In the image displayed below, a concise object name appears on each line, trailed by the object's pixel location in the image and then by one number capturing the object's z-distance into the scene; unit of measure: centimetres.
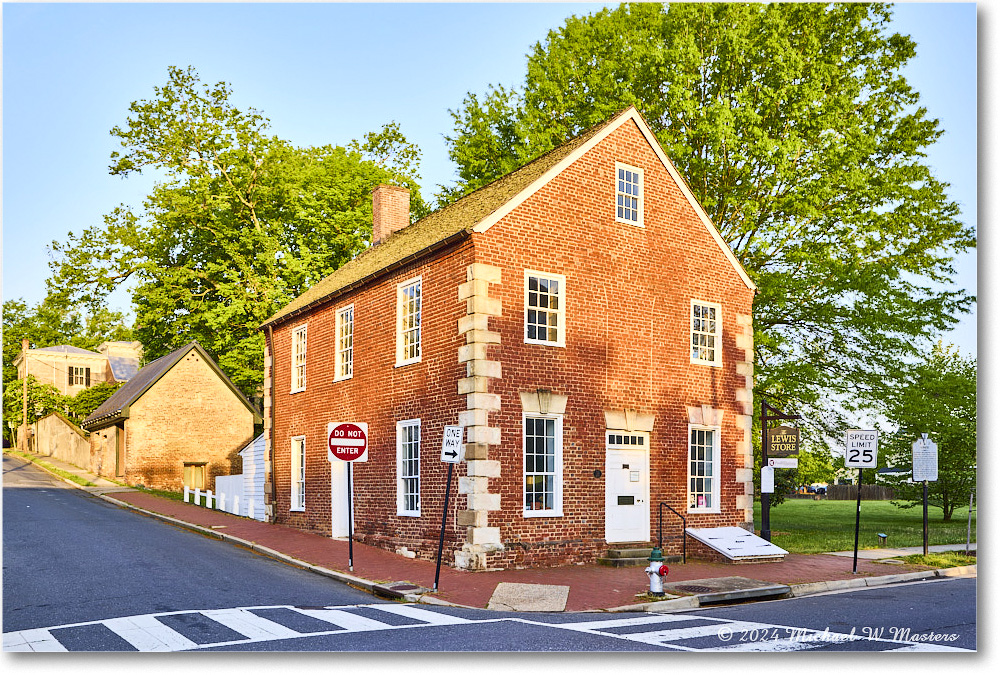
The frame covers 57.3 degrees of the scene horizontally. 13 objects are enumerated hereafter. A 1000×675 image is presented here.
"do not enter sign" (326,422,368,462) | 1712
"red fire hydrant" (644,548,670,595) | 1426
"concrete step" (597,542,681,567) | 1852
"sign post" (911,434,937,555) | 1947
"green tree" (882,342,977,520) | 2548
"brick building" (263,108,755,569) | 1791
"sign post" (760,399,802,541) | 2122
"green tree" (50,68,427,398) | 3612
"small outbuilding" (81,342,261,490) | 3934
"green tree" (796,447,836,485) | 2908
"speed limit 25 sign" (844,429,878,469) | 1736
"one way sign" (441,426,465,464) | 1505
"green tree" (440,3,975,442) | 2708
